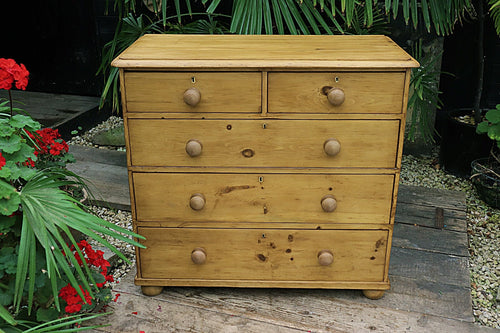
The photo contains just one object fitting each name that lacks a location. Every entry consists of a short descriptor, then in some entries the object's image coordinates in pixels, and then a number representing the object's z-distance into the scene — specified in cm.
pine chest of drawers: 171
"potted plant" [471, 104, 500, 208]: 269
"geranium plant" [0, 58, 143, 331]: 134
